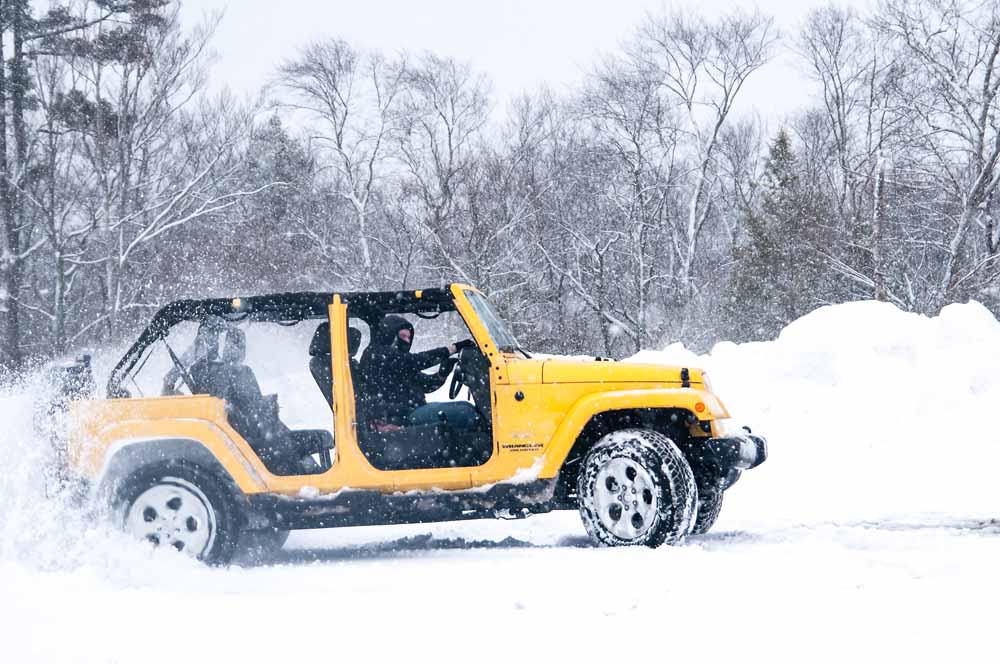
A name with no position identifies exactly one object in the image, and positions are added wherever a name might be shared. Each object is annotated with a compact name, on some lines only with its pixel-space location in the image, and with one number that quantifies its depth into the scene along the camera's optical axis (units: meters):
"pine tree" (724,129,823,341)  34.66
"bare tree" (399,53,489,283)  32.84
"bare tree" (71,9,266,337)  26.83
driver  6.97
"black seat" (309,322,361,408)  7.00
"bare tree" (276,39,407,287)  36.31
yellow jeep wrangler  6.79
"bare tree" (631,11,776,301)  35.22
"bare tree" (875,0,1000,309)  22.81
